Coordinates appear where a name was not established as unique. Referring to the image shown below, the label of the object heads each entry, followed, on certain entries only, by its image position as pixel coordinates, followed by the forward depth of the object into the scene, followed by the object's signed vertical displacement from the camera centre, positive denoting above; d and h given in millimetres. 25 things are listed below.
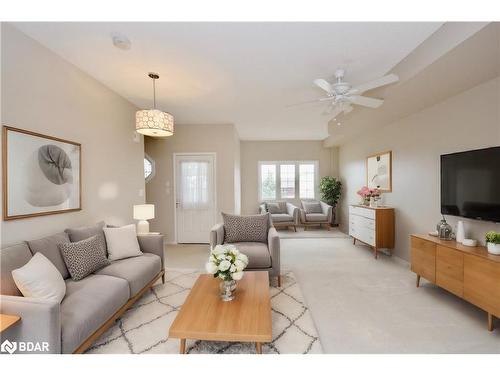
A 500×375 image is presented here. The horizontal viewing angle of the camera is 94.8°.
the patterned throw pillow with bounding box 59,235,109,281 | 2119 -664
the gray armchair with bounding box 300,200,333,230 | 6527 -871
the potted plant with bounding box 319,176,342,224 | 6914 -108
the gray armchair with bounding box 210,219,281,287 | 2910 -890
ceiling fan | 2350 +1053
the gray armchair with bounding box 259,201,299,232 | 6523 -771
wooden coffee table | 1503 -949
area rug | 1803 -1272
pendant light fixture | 2812 +822
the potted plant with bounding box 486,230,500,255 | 2146 -538
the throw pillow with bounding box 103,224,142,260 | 2639 -656
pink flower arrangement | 4562 -119
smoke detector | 2119 +1389
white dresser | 4109 -754
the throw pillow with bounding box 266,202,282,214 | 6922 -643
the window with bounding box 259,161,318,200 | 7617 +220
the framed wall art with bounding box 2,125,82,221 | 1960 +134
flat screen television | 2328 +20
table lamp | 3488 -422
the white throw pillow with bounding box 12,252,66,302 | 1566 -655
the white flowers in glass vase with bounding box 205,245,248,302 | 1923 -686
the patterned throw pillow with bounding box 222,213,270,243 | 3402 -633
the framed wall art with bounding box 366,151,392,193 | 4352 +309
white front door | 5125 -220
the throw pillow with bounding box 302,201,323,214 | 6875 -646
